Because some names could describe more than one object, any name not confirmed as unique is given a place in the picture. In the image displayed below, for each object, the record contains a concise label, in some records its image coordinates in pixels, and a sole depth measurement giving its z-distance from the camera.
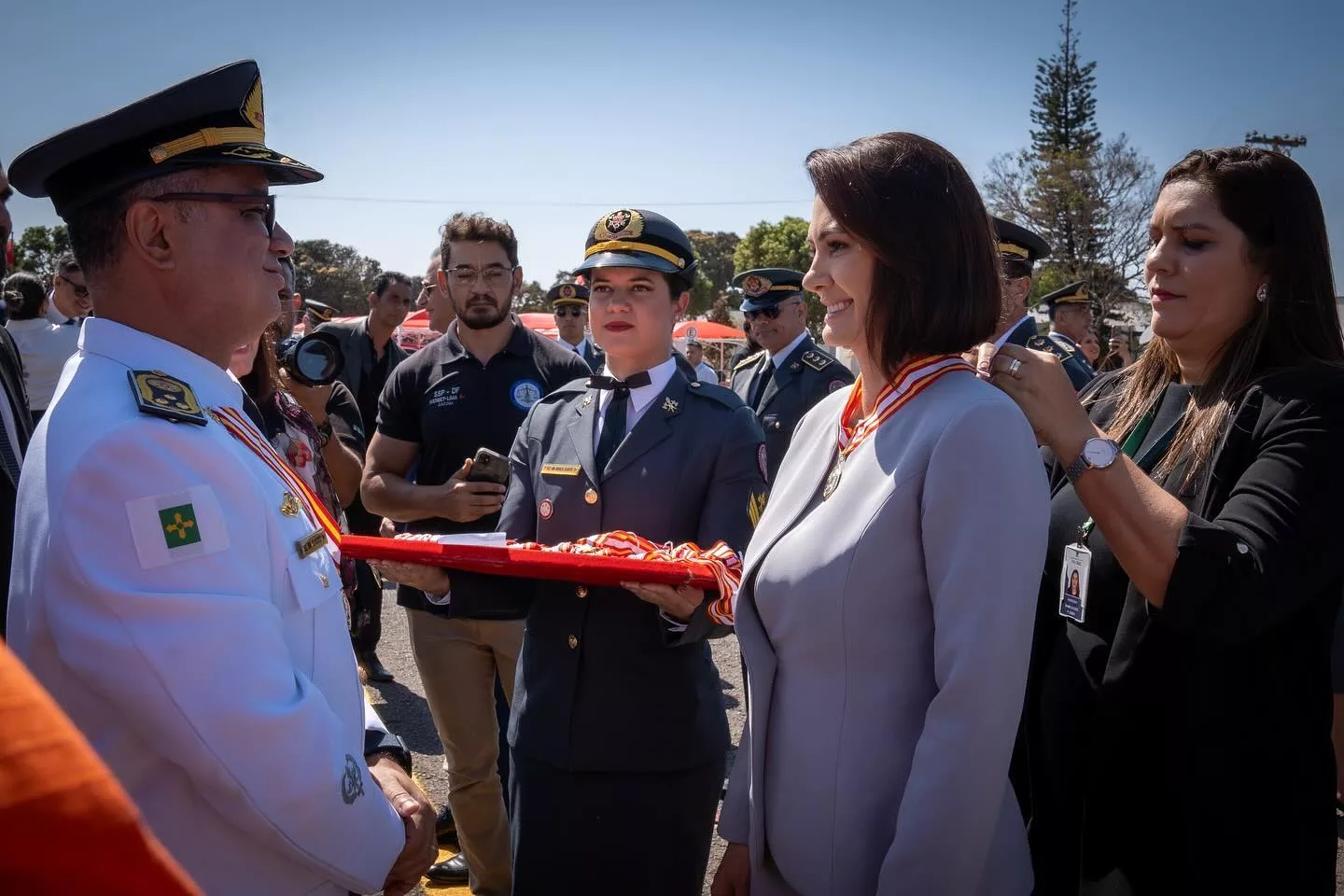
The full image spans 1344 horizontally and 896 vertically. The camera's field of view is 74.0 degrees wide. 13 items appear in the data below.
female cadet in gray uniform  2.59
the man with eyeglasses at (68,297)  7.02
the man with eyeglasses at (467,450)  3.78
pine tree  46.09
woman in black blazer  1.92
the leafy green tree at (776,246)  54.34
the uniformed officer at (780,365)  7.27
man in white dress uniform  1.38
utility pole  23.55
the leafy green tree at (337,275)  55.59
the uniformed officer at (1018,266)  4.61
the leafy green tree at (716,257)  81.43
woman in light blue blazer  1.65
